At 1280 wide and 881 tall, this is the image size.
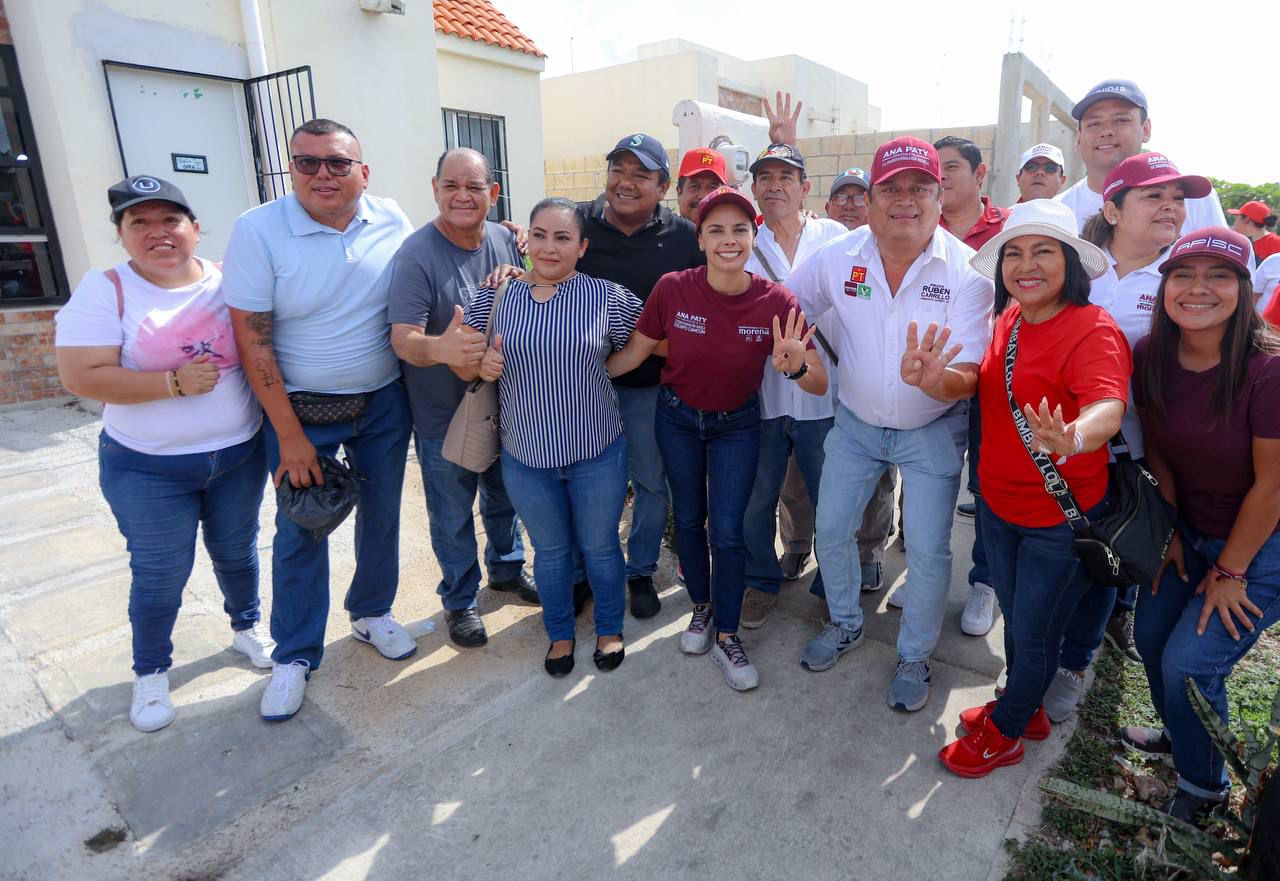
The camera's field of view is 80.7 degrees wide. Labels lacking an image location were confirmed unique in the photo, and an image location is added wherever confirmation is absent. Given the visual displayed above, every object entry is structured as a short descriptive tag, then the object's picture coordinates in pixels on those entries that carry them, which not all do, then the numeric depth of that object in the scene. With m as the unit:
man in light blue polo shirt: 2.73
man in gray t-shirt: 2.88
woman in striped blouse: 2.91
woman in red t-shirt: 2.21
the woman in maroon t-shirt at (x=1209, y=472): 2.14
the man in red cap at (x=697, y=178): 3.74
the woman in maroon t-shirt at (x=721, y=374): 2.87
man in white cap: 4.51
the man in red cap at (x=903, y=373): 2.78
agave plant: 2.05
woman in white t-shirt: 2.55
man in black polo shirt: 3.37
